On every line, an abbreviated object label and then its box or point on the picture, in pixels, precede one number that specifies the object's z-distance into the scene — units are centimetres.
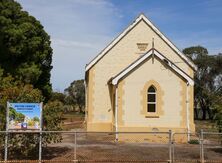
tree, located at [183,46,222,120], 8212
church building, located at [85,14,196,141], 2770
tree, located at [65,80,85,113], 12525
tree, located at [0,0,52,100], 3931
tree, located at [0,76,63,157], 1834
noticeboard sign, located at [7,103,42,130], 1738
